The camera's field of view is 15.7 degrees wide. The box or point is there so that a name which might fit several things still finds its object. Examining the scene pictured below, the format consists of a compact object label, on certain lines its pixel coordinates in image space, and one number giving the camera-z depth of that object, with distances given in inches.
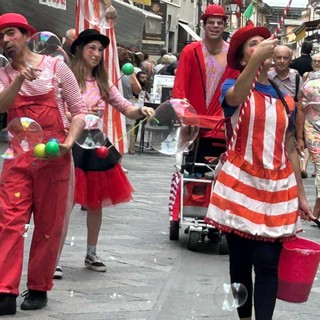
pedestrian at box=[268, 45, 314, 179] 489.1
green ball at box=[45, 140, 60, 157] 247.8
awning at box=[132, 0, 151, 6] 1087.2
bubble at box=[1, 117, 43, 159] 261.4
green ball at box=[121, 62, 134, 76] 299.3
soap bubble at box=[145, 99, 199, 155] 290.9
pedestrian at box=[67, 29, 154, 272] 324.7
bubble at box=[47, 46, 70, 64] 288.8
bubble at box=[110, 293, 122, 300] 294.4
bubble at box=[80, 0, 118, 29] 386.5
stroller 384.3
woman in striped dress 230.4
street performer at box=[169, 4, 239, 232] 374.9
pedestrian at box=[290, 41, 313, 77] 703.0
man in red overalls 262.8
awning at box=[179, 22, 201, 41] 1888.1
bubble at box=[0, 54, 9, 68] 268.1
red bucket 232.8
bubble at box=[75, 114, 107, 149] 295.8
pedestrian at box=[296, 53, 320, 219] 372.3
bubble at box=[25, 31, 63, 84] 265.7
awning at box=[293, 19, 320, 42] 1266.7
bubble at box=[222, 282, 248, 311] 238.0
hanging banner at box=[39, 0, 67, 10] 659.8
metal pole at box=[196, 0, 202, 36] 2181.0
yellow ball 249.1
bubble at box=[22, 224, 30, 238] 268.6
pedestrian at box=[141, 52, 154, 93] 958.6
